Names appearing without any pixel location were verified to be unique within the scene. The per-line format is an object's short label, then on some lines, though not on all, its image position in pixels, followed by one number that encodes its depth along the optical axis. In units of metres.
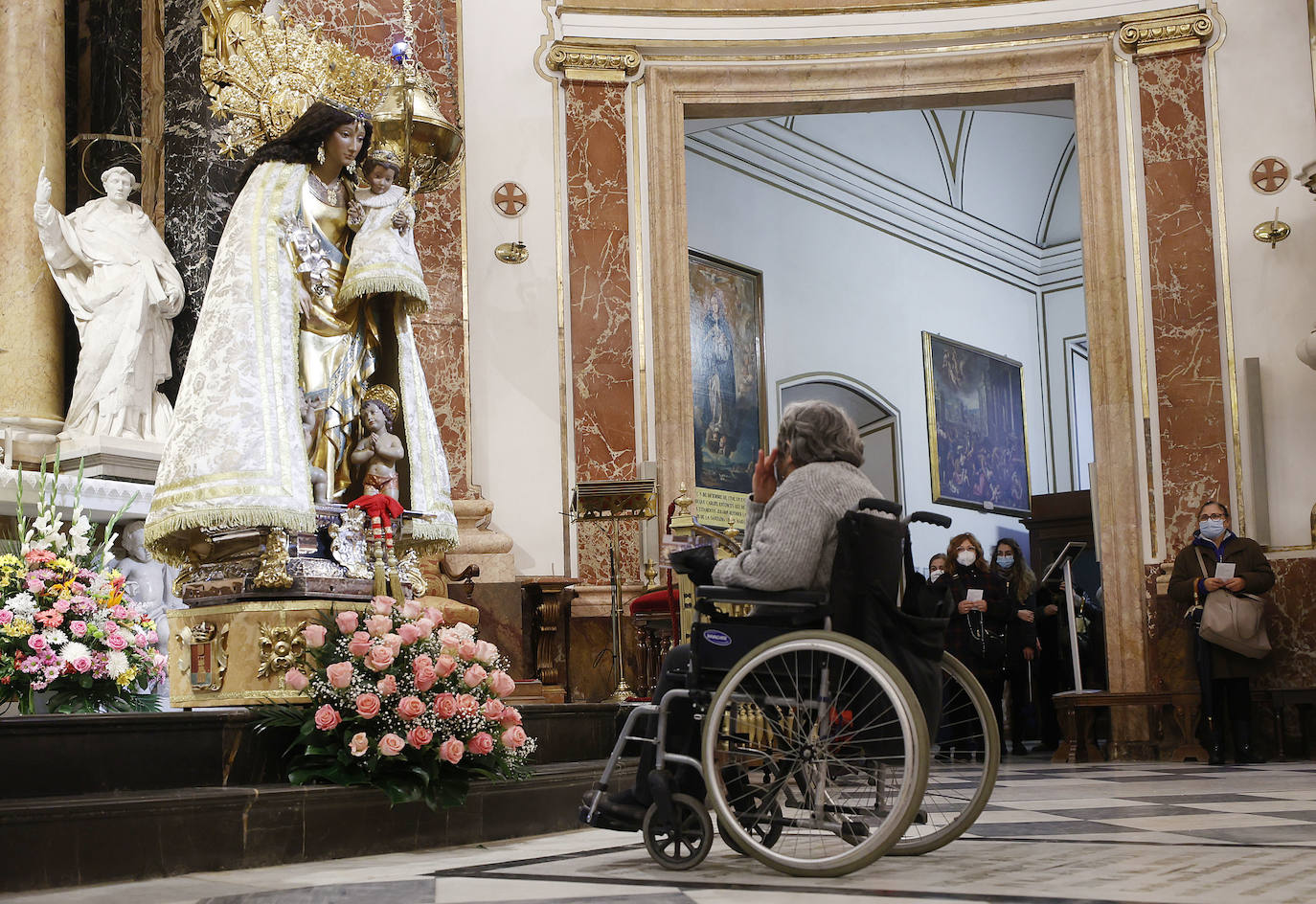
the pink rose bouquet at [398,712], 4.24
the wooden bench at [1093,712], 9.02
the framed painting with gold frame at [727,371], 13.34
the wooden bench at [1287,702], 8.69
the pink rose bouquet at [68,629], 4.70
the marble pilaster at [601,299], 9.50
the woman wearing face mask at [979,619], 9.35
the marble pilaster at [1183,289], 9.44
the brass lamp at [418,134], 5.77
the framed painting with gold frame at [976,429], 15.99
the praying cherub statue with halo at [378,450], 5.31
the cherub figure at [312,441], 5.14
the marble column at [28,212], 7.30
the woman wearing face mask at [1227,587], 8.14
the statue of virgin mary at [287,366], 4.73
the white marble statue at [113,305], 7.26
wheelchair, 3.16
